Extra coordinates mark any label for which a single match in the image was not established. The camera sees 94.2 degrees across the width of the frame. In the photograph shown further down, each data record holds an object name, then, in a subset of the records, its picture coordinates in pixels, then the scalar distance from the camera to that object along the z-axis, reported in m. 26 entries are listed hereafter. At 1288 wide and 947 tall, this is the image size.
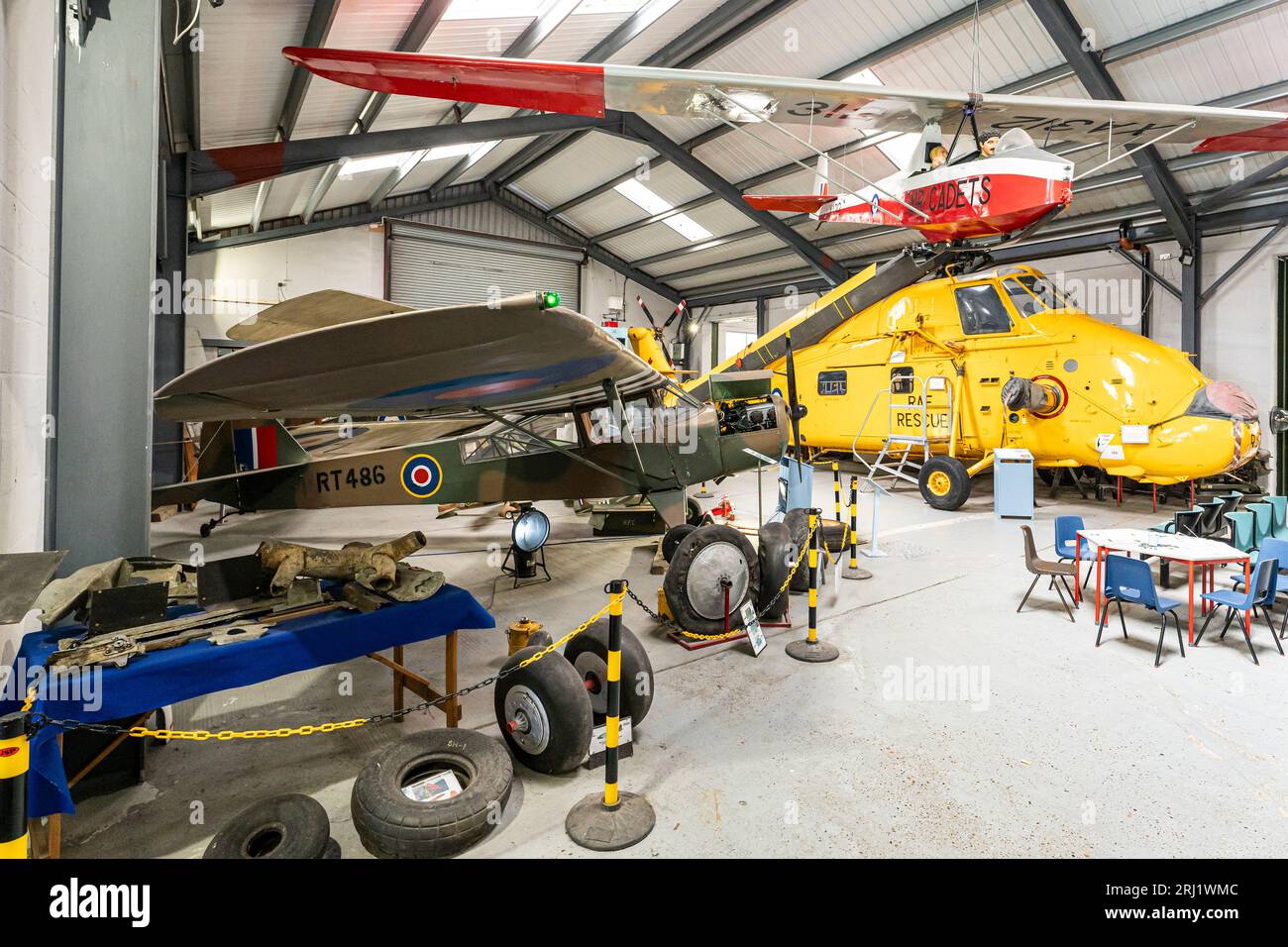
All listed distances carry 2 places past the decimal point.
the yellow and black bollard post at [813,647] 4.06
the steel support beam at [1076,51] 8.06
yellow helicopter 8.22
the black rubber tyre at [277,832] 2.01
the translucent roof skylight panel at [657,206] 17.25
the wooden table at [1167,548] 4.28
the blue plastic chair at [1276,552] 4.66
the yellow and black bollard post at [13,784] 1.45
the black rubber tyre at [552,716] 2.67
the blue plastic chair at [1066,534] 5.50
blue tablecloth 1.93
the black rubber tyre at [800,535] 5.02
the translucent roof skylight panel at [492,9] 7.76
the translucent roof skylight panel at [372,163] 12.73
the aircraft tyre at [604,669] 3.02
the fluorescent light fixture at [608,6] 8.72
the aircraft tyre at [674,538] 5.99
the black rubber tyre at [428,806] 2.14
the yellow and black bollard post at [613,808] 2.32
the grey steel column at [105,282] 2.96
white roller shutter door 18.05
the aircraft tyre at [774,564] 4.70
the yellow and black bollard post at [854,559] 6.03
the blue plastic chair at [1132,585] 4.04
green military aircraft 2.53
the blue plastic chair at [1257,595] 4.14
